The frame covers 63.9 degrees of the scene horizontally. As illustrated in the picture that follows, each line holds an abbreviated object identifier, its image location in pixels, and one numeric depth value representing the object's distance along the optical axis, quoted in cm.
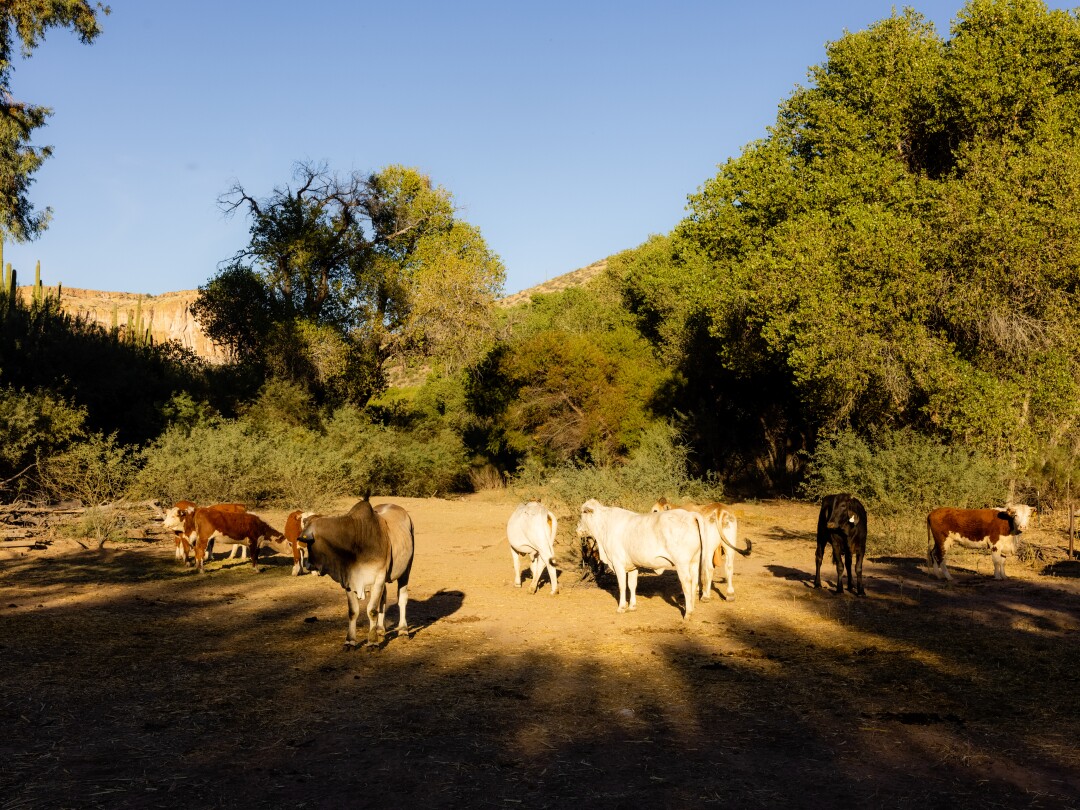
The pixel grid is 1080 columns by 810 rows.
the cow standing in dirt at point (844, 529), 1330
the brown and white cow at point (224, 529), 1560
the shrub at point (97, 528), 1792
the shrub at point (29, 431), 2045
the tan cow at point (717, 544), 1310
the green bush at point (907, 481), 2061
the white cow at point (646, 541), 1174
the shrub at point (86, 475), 2102
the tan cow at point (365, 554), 952
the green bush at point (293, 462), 2248
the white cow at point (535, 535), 1370
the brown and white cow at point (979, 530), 1455
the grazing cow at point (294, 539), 1547
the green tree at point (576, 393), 3403
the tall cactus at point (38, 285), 3393
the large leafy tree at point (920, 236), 2166
